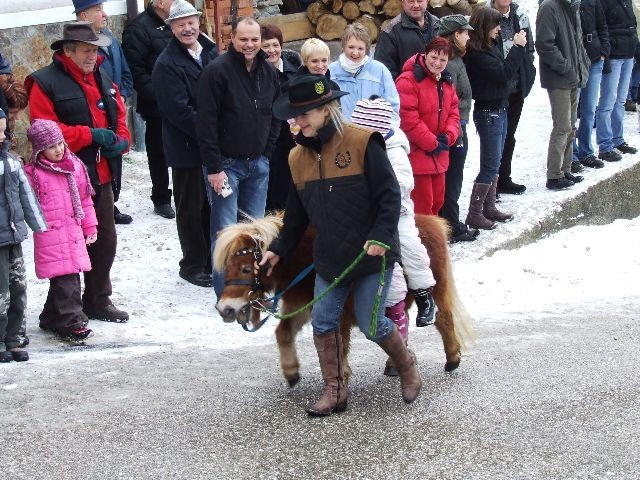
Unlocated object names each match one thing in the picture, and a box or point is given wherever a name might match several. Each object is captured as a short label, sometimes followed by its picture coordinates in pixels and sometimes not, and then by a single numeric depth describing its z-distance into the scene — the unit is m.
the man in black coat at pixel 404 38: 16.78
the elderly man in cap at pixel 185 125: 14.13
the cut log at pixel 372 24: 25.13
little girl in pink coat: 12.02
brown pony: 10.01
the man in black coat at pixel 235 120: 13.56
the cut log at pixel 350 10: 25.59
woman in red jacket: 15.53
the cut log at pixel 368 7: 25.36
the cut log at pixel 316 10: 26.02
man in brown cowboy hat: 12.69
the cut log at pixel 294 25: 25.75
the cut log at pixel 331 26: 25.79
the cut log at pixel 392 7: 25.17
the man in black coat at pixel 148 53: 16.72
